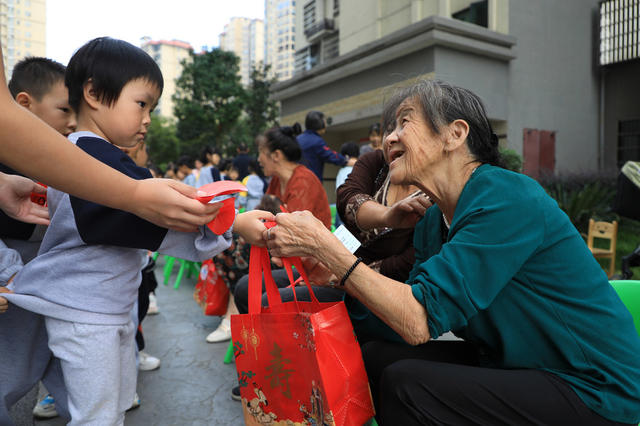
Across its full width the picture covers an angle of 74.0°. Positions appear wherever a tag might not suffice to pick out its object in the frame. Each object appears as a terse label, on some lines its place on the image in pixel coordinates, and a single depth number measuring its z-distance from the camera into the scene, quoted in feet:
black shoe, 7.86
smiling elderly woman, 3.53
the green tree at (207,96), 73.87
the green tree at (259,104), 75.56
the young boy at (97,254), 4.03
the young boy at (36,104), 5.24
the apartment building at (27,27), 144.05
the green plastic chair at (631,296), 4.71
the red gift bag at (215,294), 10.97
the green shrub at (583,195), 22.24
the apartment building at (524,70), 27.68
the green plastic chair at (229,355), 9.39
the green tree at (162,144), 103.60
